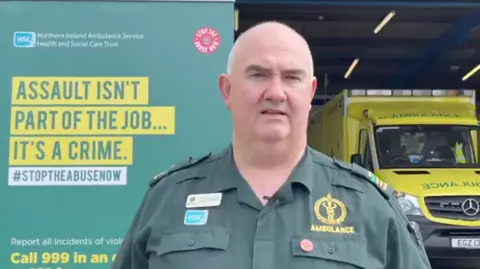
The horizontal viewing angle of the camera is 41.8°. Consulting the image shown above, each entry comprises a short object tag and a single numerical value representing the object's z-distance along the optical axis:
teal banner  4.44
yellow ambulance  6.89
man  1.79
